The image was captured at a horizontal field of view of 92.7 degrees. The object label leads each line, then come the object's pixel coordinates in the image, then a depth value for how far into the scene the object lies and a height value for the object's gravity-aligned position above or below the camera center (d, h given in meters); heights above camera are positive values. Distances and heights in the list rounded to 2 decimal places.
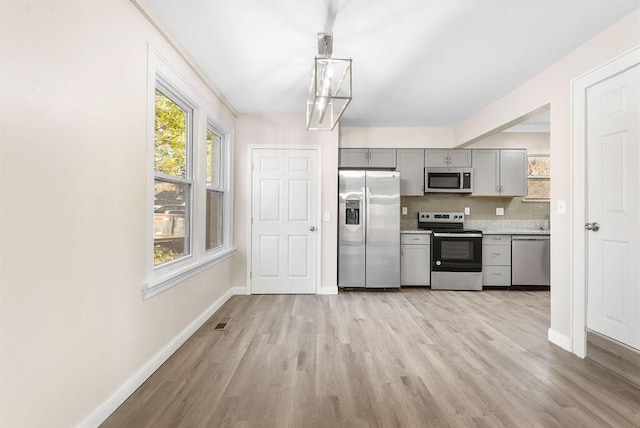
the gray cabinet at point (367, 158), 4.76 +0.91
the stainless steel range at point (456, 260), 4.46 -0.63
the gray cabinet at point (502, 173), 4.76 +0.69
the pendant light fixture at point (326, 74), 2.20 +1.24
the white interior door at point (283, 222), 4.19 -0.08
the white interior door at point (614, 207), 2.03 +0.08
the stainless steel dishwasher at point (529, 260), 4.49 -0.63
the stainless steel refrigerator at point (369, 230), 4.37 -0.20
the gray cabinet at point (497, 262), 4.52 -0.66
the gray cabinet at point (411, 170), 4.79 +0.73
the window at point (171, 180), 2.41 +0.29
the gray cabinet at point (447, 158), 4.80 +0.93
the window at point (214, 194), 3.58 +0.27
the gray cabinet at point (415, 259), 4.57 -0.64
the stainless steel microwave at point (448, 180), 4.75 +0.58
